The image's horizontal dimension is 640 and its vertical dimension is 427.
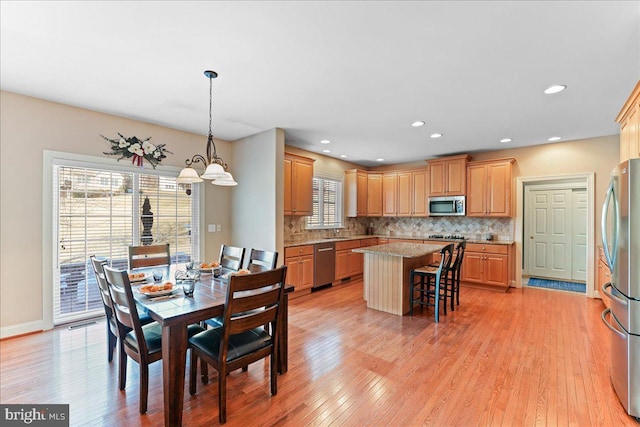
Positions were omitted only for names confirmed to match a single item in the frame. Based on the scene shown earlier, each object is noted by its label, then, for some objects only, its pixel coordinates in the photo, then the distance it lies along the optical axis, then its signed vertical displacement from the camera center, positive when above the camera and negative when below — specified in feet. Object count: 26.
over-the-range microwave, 18.57 +0.56
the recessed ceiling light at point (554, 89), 9.37 +4.14
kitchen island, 12.93 -2.82
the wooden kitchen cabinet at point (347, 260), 18.39 -3.04
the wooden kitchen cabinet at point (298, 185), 15.84 +1.61
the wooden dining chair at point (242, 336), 6.11 -2.96
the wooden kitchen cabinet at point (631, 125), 8.79 +2.98
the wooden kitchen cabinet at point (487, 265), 16.58 -2.99
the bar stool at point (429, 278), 12.23 -2.91
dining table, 5.84 -2.22
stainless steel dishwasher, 16.69 -2.98
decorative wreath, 12.37 +2.73
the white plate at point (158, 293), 6.93 -1.93
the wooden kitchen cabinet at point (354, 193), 21.77 +1.59
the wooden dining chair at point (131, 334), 6.17 -2.94
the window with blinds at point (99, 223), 11.39 -0.46
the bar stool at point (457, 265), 13.54 -2.38
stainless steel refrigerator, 6.46 -1.57
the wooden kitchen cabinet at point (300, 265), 15.11 -2.80
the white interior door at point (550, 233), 19.72 -1.27
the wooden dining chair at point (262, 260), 9.65 -1.60
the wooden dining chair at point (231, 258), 10.57 -1.68
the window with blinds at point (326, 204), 20.03 +0.69
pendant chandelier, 8.54 +1.20
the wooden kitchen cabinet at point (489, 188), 17.07 +1.61
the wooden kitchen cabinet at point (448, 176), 18.39 +2.52
